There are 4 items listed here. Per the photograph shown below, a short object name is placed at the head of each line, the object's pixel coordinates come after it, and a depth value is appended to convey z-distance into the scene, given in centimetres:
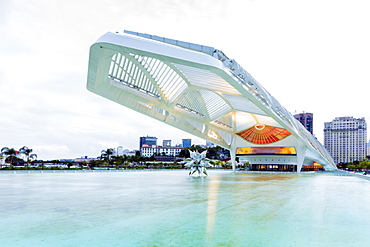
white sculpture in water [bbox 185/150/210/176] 3195
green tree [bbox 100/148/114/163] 8762
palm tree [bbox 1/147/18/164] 5806
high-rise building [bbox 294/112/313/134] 17788
